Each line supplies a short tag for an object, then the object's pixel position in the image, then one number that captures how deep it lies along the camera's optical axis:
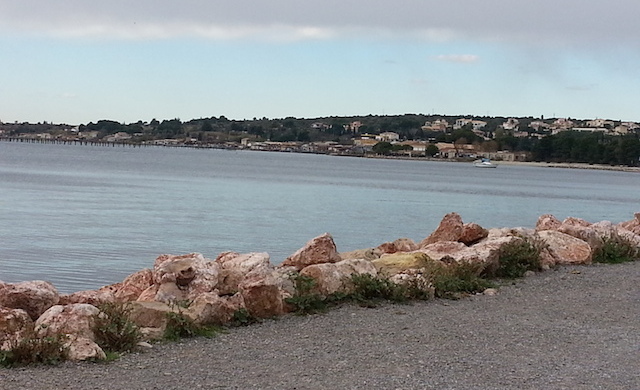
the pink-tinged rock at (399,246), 15.72
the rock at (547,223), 18.69
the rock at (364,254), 14.52
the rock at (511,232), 15.72
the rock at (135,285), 11.66
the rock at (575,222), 19.12
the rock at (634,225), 20.31
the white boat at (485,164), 154.25
